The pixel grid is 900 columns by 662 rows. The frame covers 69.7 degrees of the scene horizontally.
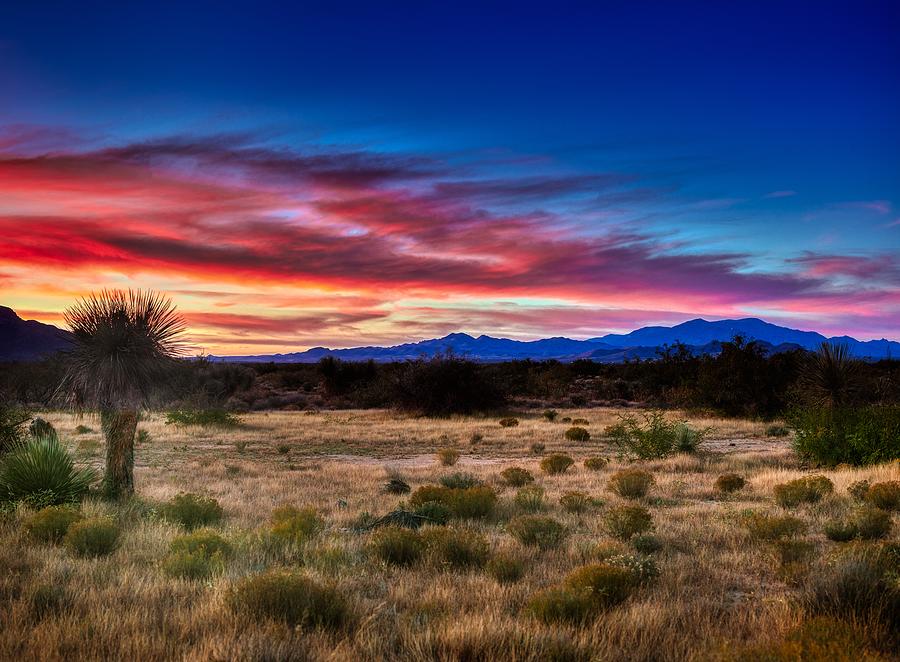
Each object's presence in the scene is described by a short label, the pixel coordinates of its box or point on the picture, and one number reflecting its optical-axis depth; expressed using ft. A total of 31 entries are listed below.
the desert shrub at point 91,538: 26.50
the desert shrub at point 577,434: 86.69
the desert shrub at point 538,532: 29.43
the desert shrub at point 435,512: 34.83
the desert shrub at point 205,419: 105.91
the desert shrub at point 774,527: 29.71
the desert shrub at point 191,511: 34.09
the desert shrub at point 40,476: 35.55
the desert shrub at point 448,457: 64.39
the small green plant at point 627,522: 30.40
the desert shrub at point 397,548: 26.42
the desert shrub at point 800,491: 39.11
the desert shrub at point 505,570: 23.70
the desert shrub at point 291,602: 18.93
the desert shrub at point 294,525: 29.32
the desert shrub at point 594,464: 58.49
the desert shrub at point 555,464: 56.59
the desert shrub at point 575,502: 38.04
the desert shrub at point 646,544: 28.45
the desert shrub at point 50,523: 28.50
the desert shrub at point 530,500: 38.96
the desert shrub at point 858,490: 39.56
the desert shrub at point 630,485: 43.47
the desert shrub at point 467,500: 36.60
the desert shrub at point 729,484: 45.23
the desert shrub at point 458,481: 47.95
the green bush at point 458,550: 25.91
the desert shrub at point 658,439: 66.39
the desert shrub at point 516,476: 50.19
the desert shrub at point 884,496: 37.04
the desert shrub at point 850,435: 55.26
